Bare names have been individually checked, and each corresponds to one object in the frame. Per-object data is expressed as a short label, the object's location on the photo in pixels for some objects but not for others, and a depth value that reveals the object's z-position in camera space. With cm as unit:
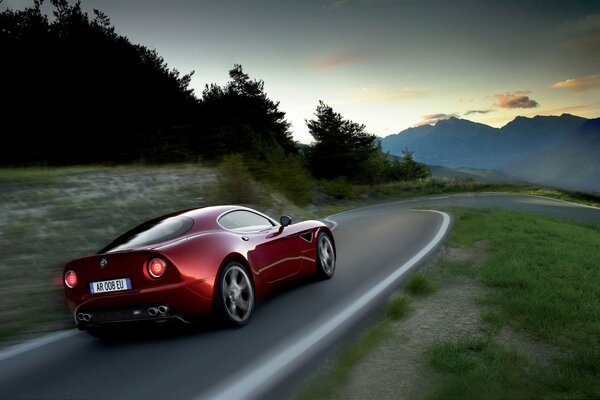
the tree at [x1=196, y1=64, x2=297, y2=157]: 5221
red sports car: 530
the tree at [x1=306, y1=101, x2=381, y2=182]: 6444
